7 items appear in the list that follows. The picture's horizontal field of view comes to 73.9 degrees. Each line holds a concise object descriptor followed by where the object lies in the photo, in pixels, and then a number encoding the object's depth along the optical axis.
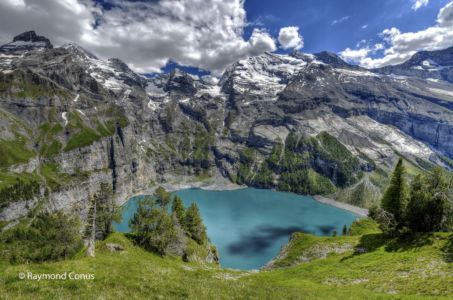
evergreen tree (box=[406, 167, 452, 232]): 56.50
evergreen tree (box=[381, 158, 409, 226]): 67.06
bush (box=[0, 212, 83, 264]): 59.88
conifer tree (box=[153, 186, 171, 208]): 82.51
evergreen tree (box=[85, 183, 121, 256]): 65.15
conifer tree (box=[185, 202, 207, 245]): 88.24
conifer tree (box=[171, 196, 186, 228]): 87.26
